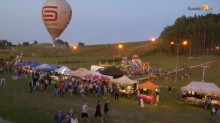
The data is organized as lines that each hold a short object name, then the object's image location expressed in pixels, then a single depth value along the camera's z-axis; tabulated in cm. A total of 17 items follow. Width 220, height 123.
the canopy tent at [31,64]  5261
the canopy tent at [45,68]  4647
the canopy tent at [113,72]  4099
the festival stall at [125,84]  3541
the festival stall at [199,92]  3312
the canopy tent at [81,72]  3783
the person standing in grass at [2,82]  3346
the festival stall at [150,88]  3144
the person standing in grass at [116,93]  3228
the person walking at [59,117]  1744
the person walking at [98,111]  2008
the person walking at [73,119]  1664
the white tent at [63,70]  4422
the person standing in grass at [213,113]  2611
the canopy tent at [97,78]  3628
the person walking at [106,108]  2100
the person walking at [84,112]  1969
